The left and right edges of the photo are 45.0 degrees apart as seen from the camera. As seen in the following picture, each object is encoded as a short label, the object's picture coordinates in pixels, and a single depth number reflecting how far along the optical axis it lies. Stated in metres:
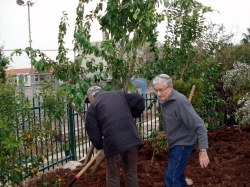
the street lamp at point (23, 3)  18.61
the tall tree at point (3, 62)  4.13
